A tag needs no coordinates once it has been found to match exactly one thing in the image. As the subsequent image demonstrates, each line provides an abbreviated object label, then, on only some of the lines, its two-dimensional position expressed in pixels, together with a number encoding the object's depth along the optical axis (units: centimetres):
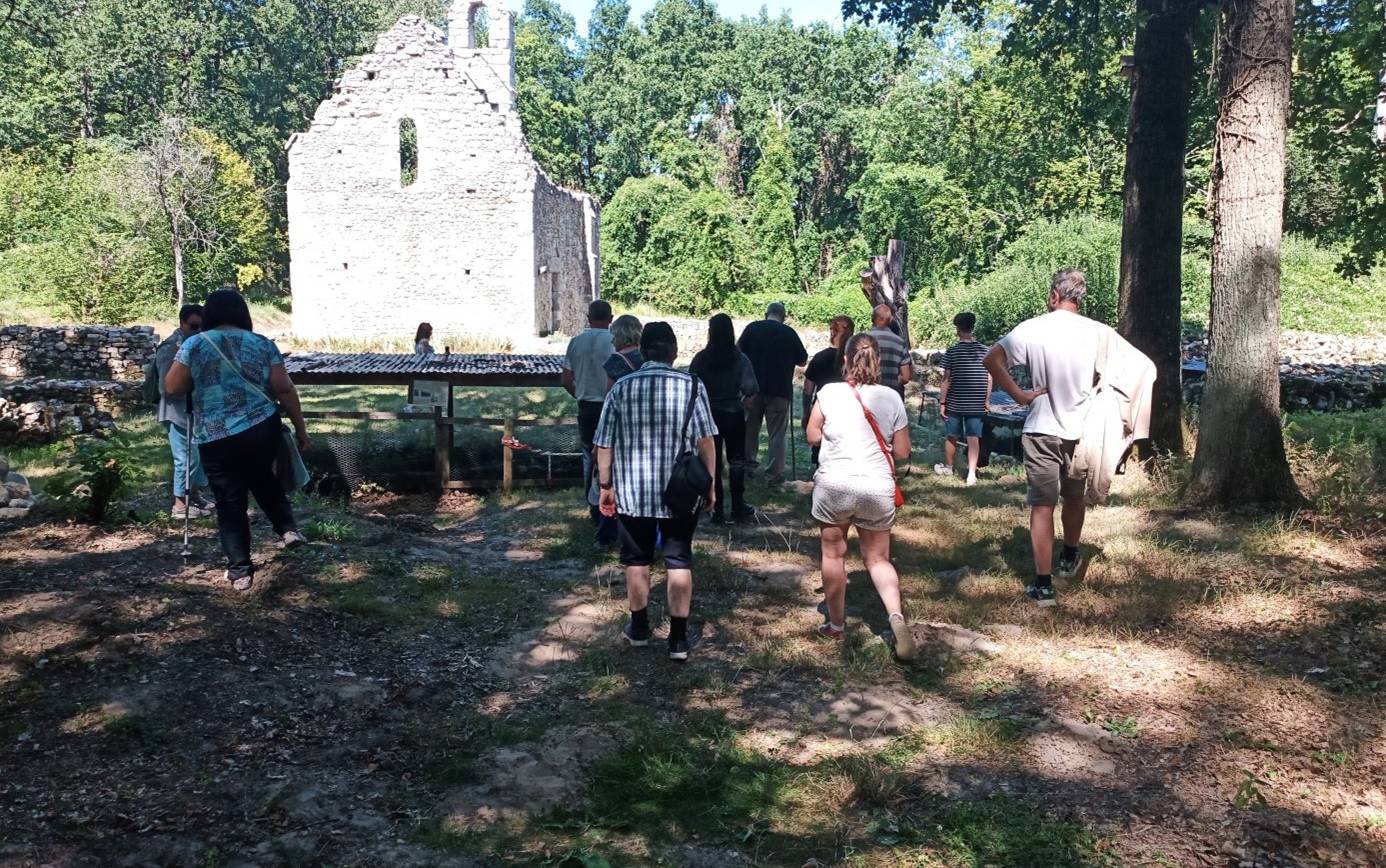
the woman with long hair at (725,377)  827
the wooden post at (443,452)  1027
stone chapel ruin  2523
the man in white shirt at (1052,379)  582
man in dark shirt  934
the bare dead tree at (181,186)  3095
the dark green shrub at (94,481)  731
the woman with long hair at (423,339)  1395
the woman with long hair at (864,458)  530
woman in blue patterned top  571
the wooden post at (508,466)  1025
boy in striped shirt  1001
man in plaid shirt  525
